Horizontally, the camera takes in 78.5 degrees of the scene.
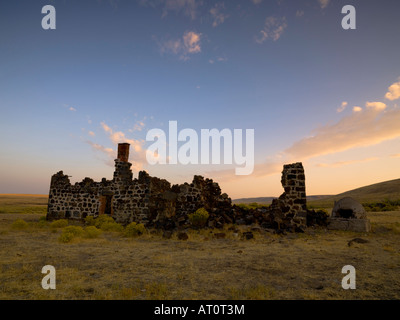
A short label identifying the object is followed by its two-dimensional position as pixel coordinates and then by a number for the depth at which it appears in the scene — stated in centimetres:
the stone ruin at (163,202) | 1330
